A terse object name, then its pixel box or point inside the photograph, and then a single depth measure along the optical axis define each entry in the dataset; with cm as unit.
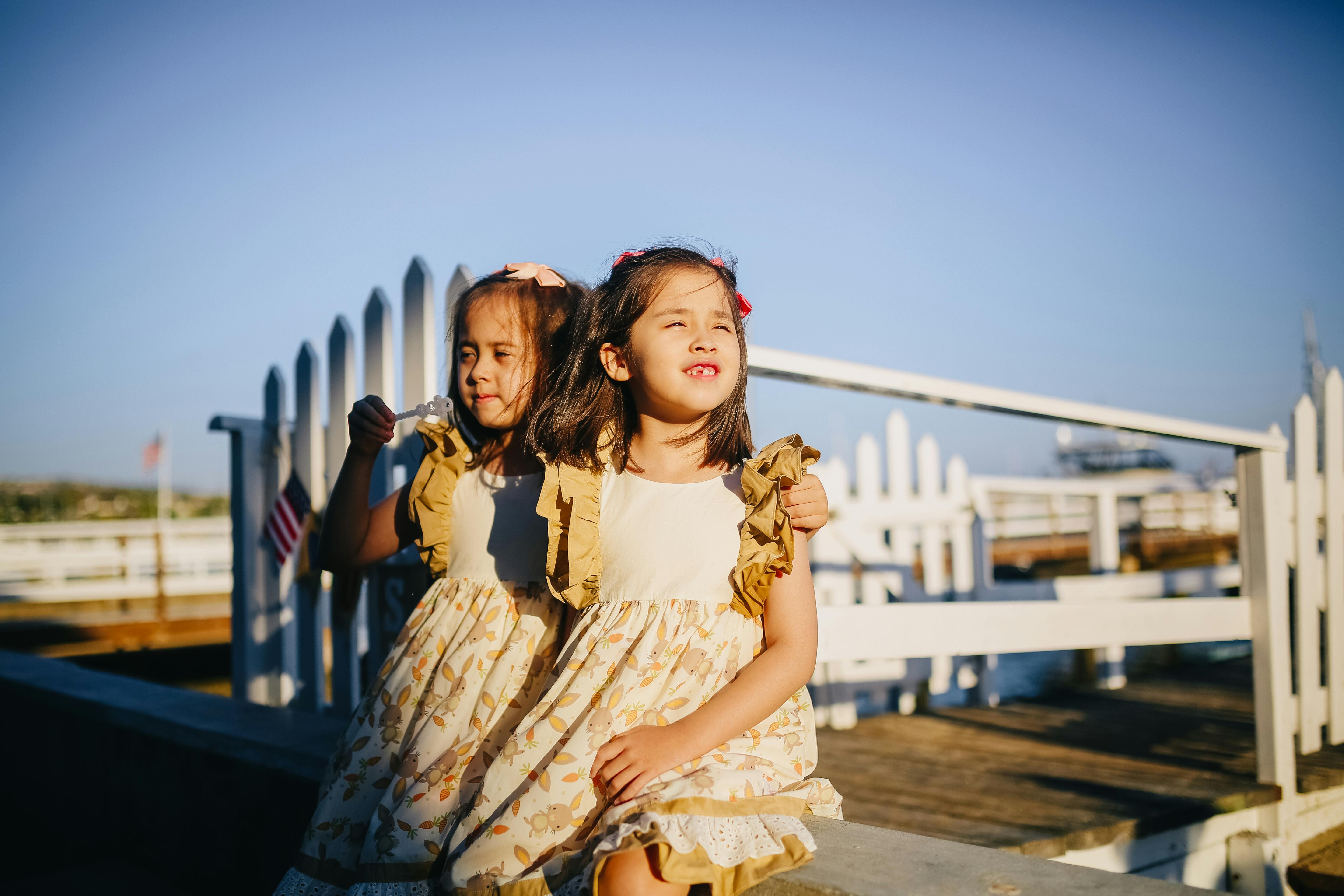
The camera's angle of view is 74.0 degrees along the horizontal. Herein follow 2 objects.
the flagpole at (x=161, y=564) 792
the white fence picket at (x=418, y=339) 252
